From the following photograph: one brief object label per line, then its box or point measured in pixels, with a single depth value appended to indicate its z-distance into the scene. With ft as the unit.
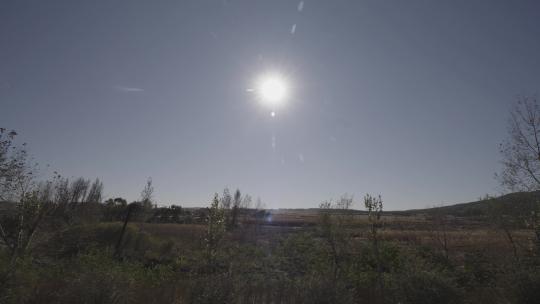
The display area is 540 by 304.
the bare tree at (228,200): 142.27
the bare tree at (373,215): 44.70
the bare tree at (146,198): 88.94
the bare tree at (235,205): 164.27
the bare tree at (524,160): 51.80
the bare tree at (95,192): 211.39
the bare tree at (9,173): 44.94
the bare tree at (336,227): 58.30
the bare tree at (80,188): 189.76
